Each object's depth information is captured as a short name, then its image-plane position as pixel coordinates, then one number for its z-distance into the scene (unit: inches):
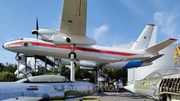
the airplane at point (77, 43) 451.8
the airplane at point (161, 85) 197.5
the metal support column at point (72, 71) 529.3
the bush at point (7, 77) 634.8
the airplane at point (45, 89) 241.1
